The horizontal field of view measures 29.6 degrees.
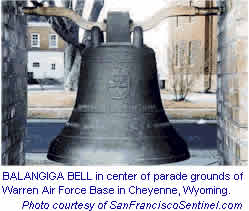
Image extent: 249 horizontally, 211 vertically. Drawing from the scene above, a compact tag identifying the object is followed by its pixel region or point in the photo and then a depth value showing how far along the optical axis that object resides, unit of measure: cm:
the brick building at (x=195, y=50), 1222
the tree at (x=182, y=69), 1202
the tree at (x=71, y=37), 914
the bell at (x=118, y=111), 256
